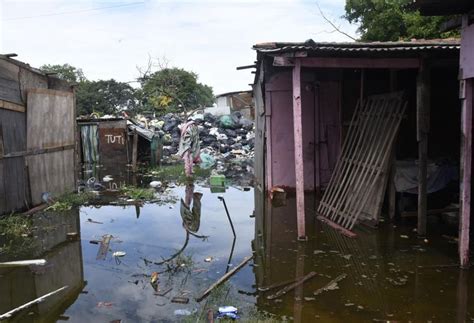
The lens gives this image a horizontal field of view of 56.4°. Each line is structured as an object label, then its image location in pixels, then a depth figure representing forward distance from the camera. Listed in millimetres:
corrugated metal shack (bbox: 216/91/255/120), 33500
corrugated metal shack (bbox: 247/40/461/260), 6523
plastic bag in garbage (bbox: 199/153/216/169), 17009
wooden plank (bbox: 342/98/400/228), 7013
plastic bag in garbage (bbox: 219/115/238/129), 22562
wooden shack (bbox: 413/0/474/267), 5098
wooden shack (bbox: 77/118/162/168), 16828
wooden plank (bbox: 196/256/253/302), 4539
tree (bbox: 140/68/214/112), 30475
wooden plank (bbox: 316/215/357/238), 6818
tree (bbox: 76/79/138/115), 30781
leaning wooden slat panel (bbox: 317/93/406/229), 7031
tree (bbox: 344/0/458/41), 15766
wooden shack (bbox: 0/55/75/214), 7355
